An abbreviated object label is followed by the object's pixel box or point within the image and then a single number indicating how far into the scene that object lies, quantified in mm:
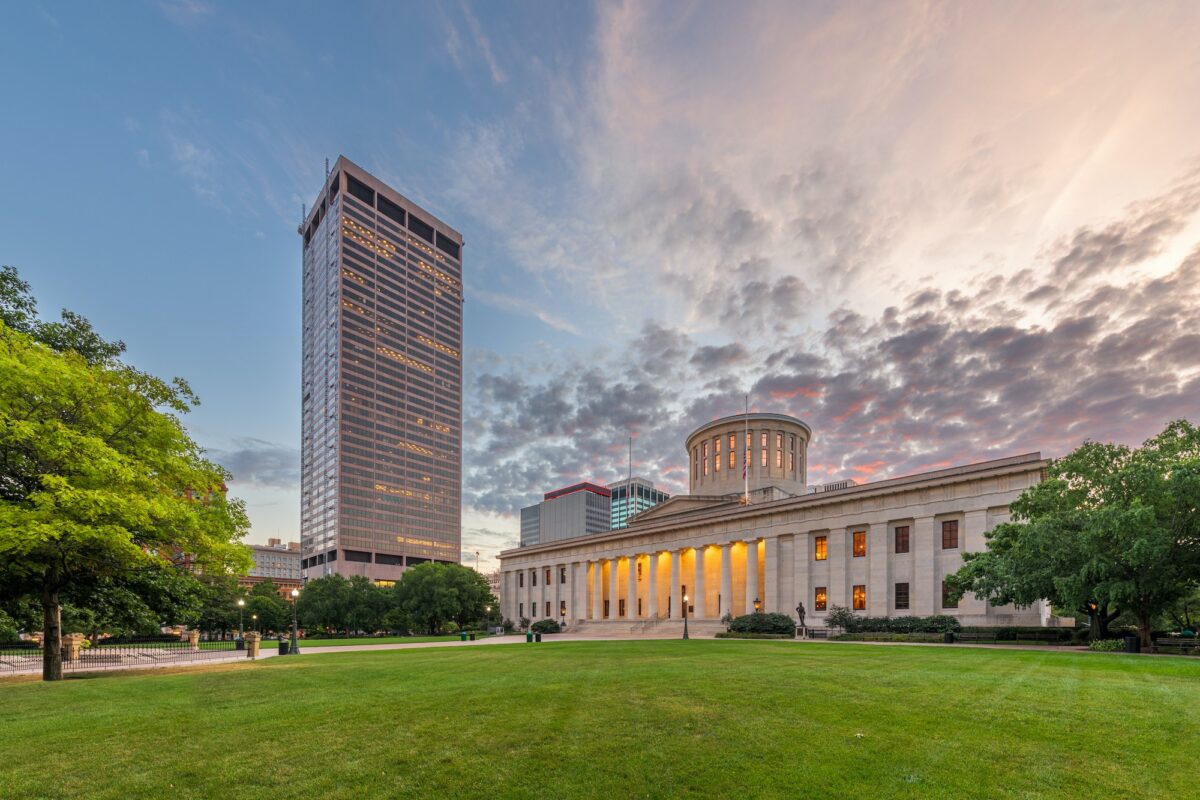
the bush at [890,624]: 47062
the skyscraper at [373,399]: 169250
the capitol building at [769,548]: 53594
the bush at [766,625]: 54969
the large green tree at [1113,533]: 29406
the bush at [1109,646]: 31562
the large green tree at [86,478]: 20234
